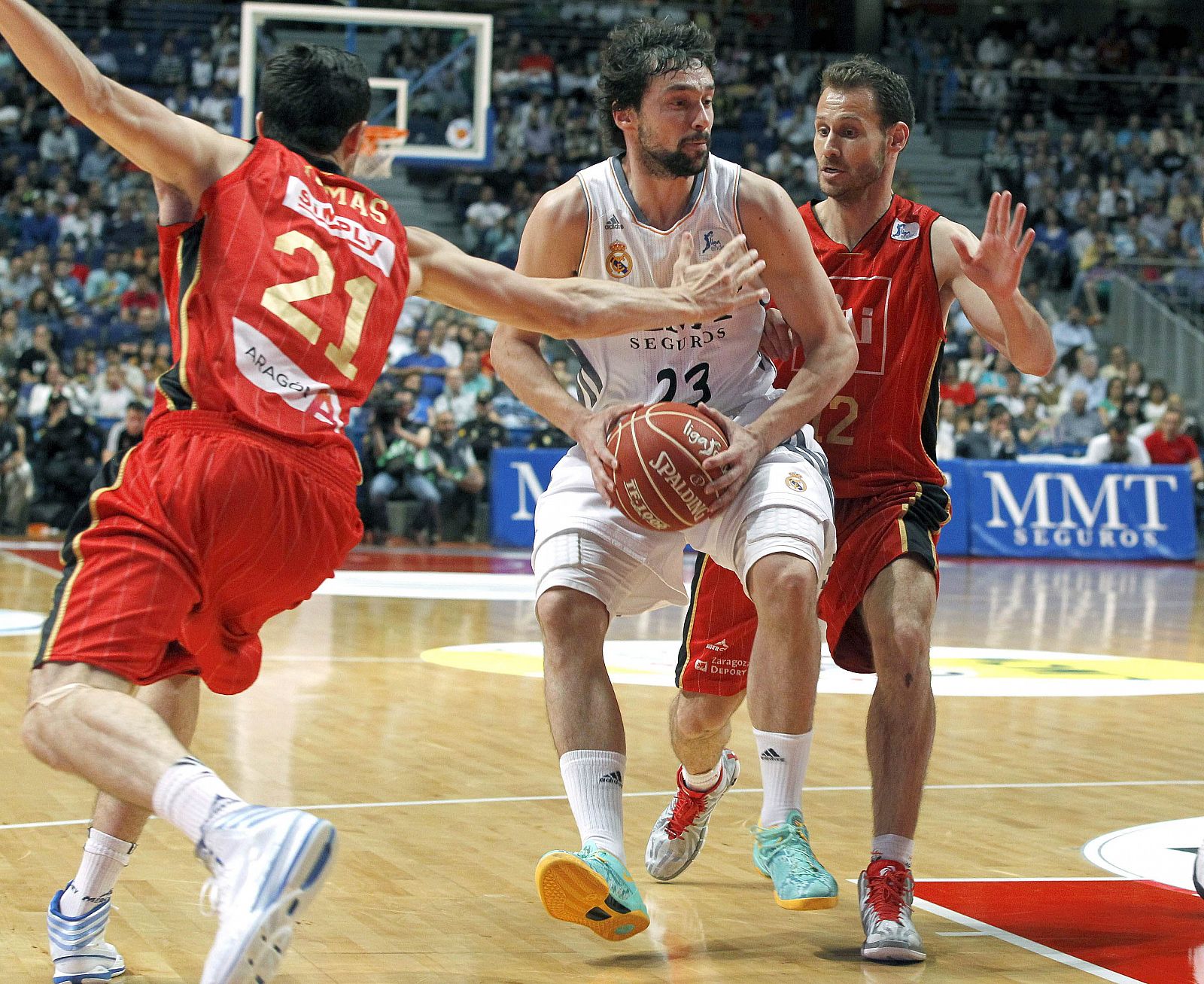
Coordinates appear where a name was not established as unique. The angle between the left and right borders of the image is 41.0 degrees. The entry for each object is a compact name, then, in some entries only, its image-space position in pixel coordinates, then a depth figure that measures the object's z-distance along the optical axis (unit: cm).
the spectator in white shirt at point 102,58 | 2189
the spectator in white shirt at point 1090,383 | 1869
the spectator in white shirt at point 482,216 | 2053
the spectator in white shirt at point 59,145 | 2066
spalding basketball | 402
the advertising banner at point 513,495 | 1569
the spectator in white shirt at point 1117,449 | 1647
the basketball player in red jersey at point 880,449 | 410
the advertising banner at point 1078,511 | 1630
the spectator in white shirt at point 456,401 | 1662
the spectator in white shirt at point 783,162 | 2236
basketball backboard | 1550
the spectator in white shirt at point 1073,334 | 1986
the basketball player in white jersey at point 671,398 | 394
